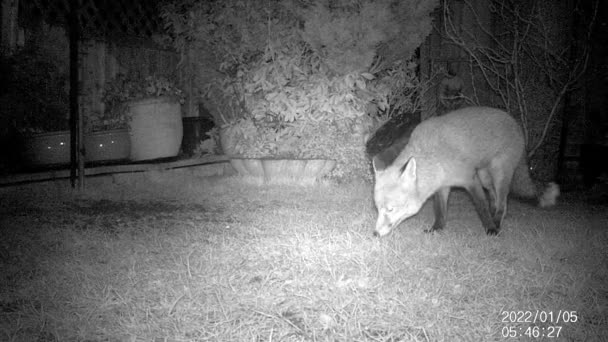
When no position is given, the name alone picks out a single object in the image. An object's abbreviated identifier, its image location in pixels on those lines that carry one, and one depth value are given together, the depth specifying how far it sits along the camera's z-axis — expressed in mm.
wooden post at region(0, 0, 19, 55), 6613
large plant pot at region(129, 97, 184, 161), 7121
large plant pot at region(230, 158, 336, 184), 6770
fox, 4293
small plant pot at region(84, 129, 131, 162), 6648
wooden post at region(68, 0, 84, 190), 5727
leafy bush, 6250
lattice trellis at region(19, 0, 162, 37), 6797
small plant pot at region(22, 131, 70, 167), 5988
